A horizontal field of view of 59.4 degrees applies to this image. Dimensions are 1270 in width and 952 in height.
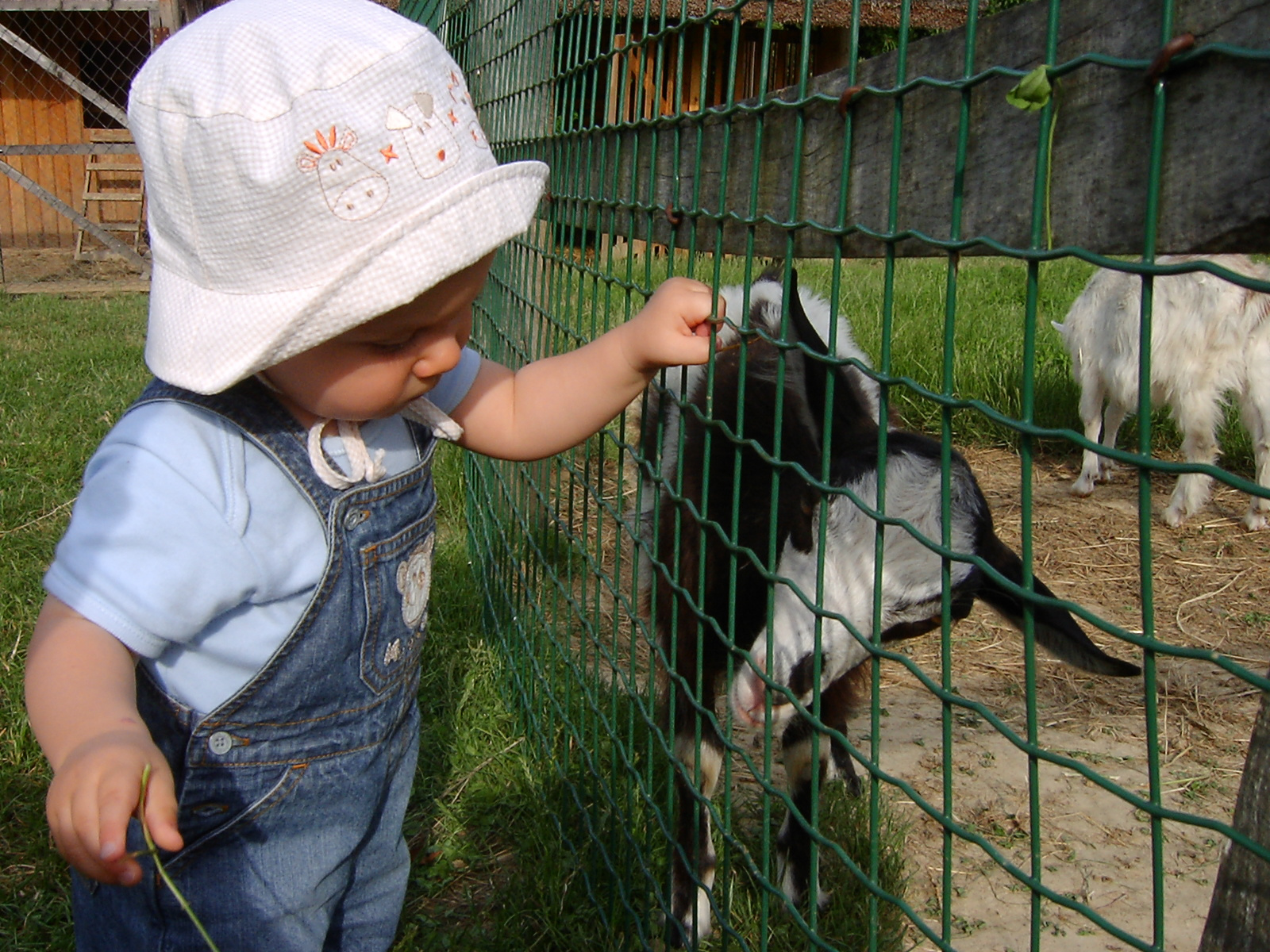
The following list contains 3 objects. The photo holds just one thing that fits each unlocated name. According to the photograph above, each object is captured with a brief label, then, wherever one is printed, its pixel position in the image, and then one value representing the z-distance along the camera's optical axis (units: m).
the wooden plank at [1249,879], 0.87
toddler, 1.26
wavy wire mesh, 1.00
